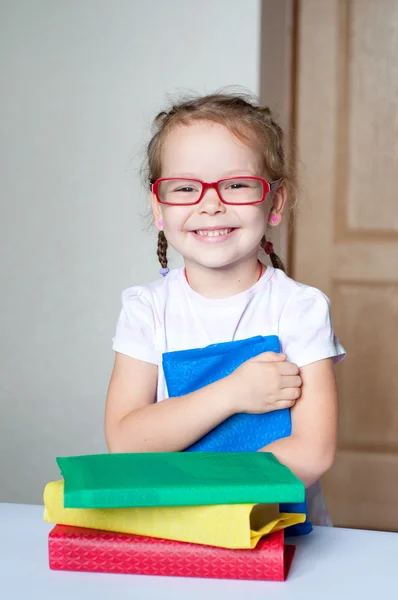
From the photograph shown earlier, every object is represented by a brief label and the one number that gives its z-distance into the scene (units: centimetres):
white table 115
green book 115
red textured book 117
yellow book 116
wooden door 294
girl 138
